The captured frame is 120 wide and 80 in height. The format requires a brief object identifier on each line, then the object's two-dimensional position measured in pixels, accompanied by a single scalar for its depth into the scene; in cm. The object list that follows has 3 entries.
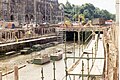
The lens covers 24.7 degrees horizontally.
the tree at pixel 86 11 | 9050
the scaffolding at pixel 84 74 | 985
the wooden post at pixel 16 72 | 1100
